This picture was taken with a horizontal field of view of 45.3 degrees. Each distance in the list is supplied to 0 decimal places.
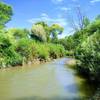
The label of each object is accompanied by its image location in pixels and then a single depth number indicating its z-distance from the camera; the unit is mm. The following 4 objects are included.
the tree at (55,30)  27451
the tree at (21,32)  22565
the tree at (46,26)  26278
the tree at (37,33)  20658
